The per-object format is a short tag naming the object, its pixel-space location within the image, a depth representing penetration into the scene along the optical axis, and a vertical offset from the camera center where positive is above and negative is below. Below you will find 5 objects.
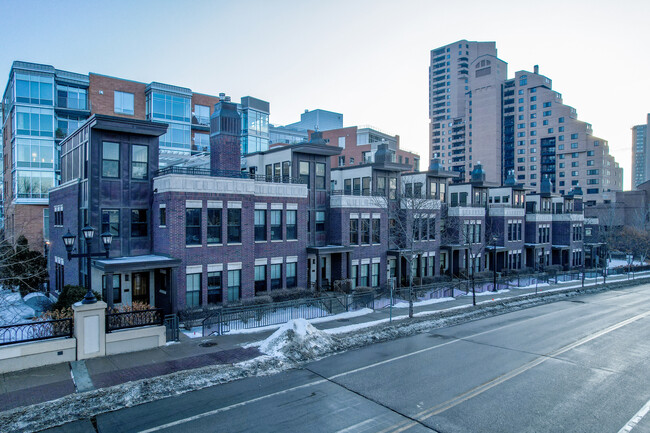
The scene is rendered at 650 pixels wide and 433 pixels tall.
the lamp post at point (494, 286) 33.11 -5.94
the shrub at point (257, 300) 22.29 -4.89
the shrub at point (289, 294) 24.08 -4.94
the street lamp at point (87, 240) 14.41 -1.00
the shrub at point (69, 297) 17.14 -3.65
